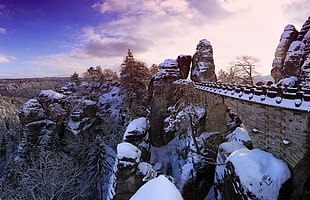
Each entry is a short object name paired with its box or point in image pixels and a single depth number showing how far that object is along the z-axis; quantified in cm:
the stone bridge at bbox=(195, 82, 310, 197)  662
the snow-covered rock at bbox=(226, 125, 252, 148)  1161
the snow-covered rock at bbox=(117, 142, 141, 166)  1043
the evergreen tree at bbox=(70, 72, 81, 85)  4262
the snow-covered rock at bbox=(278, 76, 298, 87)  1620
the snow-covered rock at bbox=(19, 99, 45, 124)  2141
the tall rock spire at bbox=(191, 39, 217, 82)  2608
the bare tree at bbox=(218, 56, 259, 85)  2567
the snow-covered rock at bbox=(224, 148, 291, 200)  675
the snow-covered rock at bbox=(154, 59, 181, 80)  2511
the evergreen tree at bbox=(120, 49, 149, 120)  2308
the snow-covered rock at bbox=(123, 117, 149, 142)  1491
